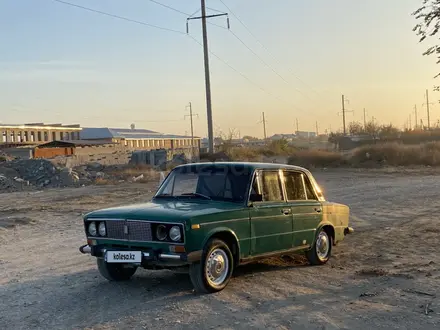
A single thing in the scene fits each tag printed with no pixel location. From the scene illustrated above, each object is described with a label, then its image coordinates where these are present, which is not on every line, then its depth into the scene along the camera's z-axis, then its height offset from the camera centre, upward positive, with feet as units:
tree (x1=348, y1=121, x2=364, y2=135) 330.85 +5.80
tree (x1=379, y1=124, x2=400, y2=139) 276.08 +2.56
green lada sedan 22.76 -3.40
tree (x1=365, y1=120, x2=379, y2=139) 309.47 +5.02
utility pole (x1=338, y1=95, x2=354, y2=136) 326.65 +11.33
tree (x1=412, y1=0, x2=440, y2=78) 45.18 +9.35
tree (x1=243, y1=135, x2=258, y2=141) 596.29 +7.33
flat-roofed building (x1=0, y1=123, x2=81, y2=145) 293.55 +14.34
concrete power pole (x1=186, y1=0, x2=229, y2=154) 117.39 +11.53
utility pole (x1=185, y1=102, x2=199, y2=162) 394.48 +8.14
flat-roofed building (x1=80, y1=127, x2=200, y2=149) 371.29 +9.82
